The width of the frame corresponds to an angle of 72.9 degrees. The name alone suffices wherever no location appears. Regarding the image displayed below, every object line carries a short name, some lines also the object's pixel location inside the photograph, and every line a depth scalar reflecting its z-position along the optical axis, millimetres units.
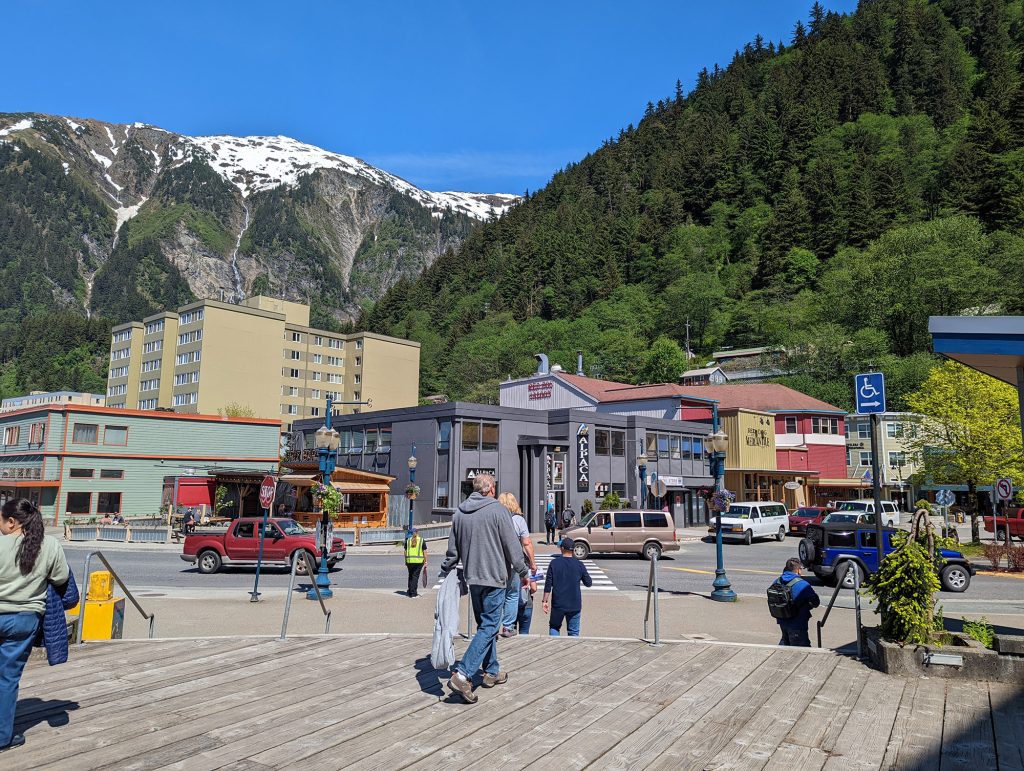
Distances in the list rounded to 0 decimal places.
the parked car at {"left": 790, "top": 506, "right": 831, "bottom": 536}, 38469
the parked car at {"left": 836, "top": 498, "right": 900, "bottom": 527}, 38375
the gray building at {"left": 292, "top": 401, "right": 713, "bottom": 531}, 41188
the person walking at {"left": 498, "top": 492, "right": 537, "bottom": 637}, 8789
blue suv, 18625
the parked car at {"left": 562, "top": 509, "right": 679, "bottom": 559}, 27750
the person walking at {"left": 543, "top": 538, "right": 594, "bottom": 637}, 9758
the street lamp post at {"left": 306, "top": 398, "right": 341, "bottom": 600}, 16984
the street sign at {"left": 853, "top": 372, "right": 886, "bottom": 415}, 9734
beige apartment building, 92625
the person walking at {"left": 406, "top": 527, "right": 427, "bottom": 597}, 16922
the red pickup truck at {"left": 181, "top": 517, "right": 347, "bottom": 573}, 22641
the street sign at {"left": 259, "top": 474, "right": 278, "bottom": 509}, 19188
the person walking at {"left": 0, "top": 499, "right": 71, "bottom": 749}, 4836
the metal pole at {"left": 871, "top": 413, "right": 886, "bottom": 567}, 9156
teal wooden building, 46531
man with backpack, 9359
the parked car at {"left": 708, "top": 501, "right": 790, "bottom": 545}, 35750
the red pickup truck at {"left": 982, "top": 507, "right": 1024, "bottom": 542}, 31516
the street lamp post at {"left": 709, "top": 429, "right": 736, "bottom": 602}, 17062
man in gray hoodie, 6035
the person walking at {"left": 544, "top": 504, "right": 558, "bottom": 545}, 33625
